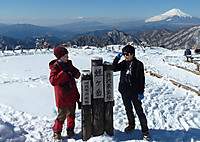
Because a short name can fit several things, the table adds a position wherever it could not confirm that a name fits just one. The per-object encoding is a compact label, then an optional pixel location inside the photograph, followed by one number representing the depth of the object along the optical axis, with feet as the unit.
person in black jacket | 10.95
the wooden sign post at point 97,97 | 10.69
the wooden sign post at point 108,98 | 11.14
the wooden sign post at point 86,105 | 10.75
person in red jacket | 10.34
